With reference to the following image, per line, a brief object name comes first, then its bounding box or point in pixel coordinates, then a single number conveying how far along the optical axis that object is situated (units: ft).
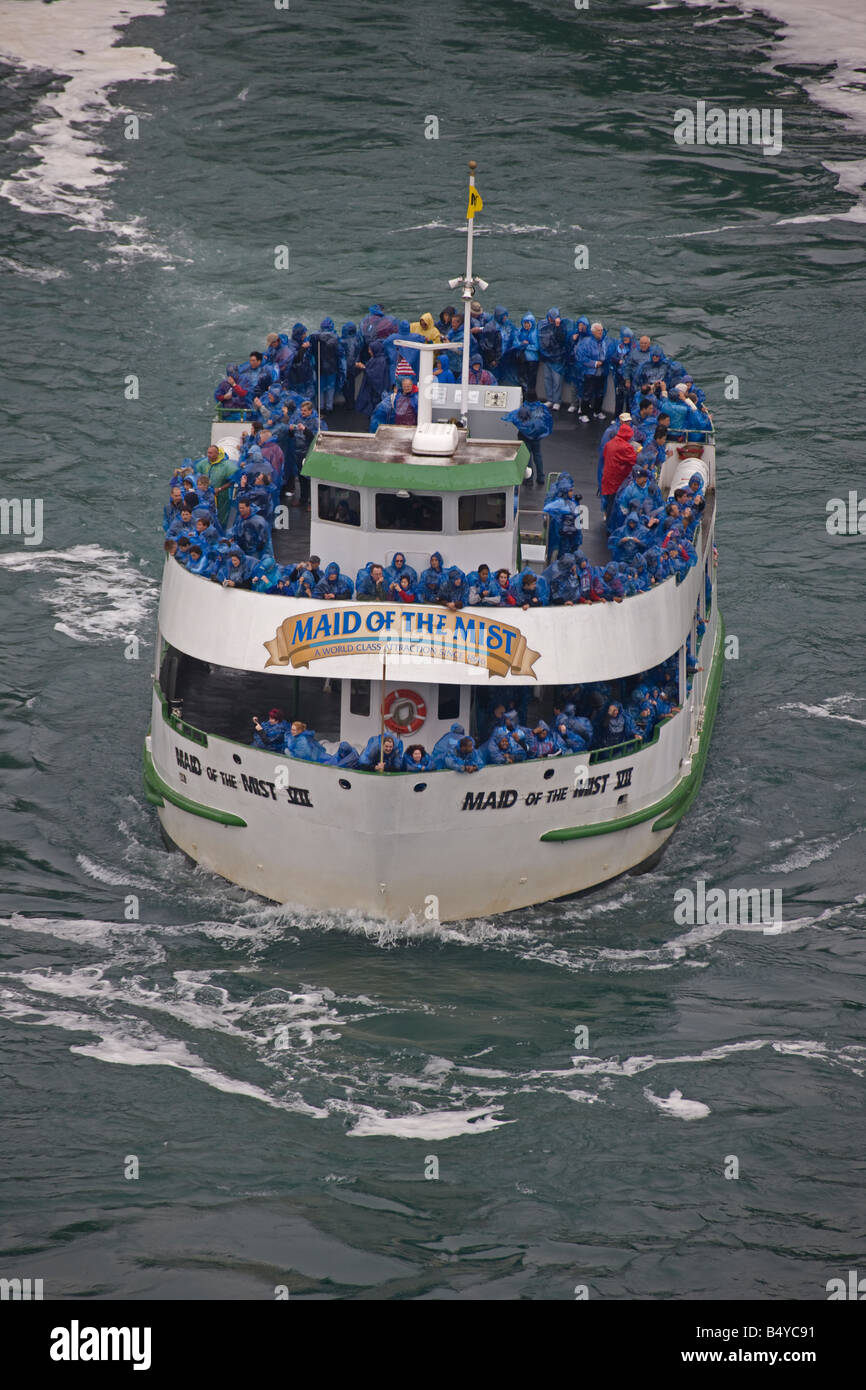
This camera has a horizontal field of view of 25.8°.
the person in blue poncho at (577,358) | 117.50
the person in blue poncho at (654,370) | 115.75
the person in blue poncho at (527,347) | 118.21
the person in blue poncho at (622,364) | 116.88
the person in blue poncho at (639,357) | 116.47
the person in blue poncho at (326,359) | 112.88
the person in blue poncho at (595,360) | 116.88
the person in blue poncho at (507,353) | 118.62
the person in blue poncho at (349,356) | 114.73
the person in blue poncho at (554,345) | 118.01
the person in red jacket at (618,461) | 104.01
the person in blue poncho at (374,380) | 113.91
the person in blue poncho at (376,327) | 115.44
